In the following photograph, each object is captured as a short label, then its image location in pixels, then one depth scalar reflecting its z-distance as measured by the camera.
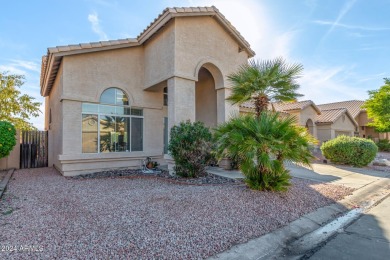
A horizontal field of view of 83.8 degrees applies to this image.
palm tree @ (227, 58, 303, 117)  7.65
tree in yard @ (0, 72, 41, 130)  17.75
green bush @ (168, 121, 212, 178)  8.69
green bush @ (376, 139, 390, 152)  27.47
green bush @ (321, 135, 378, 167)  13.34
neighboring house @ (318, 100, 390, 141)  32.66
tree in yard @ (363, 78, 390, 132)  24.38
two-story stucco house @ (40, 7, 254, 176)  9.70
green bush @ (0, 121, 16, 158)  9.66
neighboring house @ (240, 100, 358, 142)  22.45
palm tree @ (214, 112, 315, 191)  5.93
